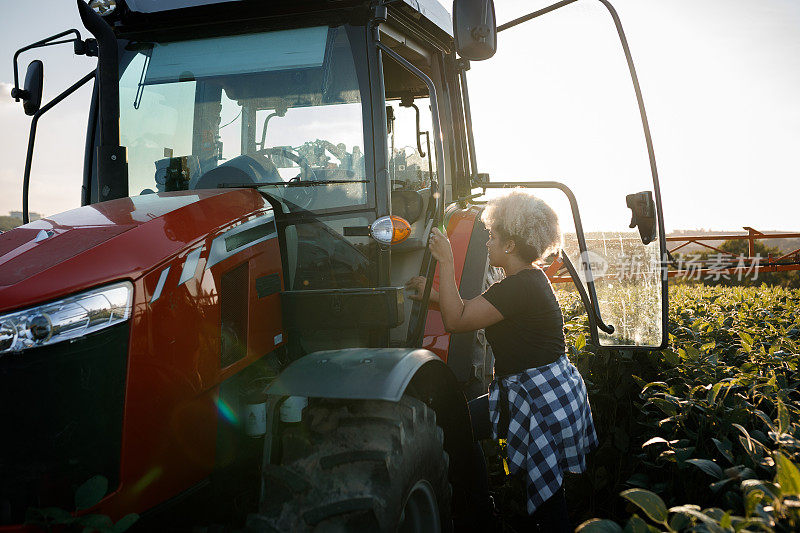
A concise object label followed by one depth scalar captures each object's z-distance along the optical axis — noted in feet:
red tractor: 5.24
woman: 8.14
